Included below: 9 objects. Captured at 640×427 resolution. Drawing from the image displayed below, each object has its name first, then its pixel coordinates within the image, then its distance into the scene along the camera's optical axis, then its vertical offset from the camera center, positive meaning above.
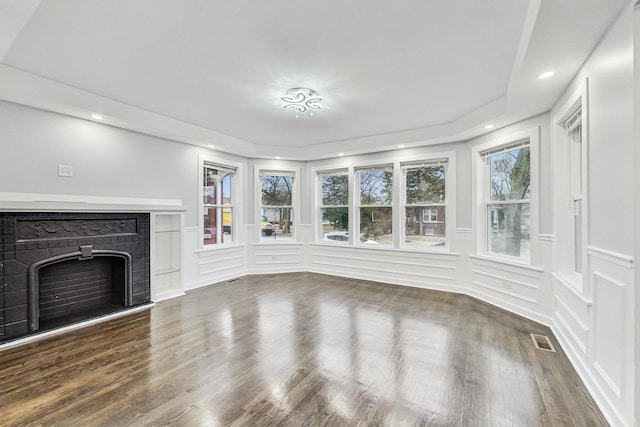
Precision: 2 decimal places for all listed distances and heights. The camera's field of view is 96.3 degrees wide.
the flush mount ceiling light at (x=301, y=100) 3.20 +1.36
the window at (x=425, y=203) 4.94 +0.18
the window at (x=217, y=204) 5.32 +0.21
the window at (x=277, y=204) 6.23 +0.22
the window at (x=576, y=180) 2.82 +0.33
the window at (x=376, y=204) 5.46 +0.19
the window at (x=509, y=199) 3.76 +0.20
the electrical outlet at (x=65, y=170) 3.49 +0.55
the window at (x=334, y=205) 5.98 +0.18
